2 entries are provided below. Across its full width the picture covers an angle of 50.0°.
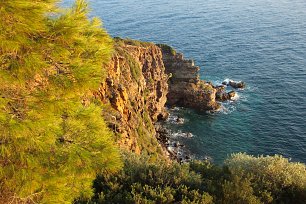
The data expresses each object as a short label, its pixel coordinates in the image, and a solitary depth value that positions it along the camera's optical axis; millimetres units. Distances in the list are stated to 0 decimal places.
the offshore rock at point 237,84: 84962
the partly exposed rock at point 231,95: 81988
